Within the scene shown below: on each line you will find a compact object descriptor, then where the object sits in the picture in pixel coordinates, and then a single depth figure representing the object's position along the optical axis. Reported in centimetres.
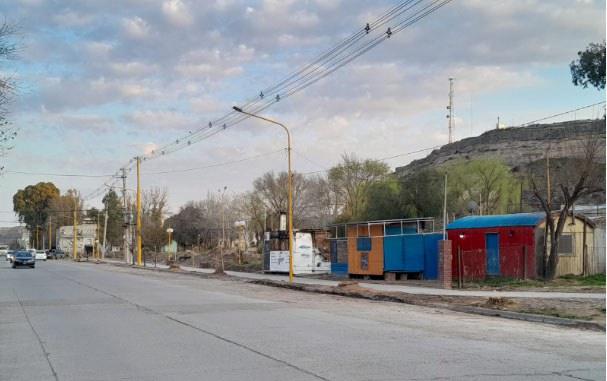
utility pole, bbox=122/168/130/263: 7041
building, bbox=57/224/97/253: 12950
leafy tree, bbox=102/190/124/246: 11881
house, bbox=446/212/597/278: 2797
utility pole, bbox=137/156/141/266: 5970
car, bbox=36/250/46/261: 8752
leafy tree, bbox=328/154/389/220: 5972
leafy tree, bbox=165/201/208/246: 9281
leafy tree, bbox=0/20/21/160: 1493
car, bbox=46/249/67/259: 10319
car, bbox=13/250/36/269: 5494
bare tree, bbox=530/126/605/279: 2711
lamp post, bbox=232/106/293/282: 3245
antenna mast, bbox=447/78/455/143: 8716
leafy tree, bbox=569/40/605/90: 1845
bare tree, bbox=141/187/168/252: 7812
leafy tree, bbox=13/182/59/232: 13212
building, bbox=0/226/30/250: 16223
